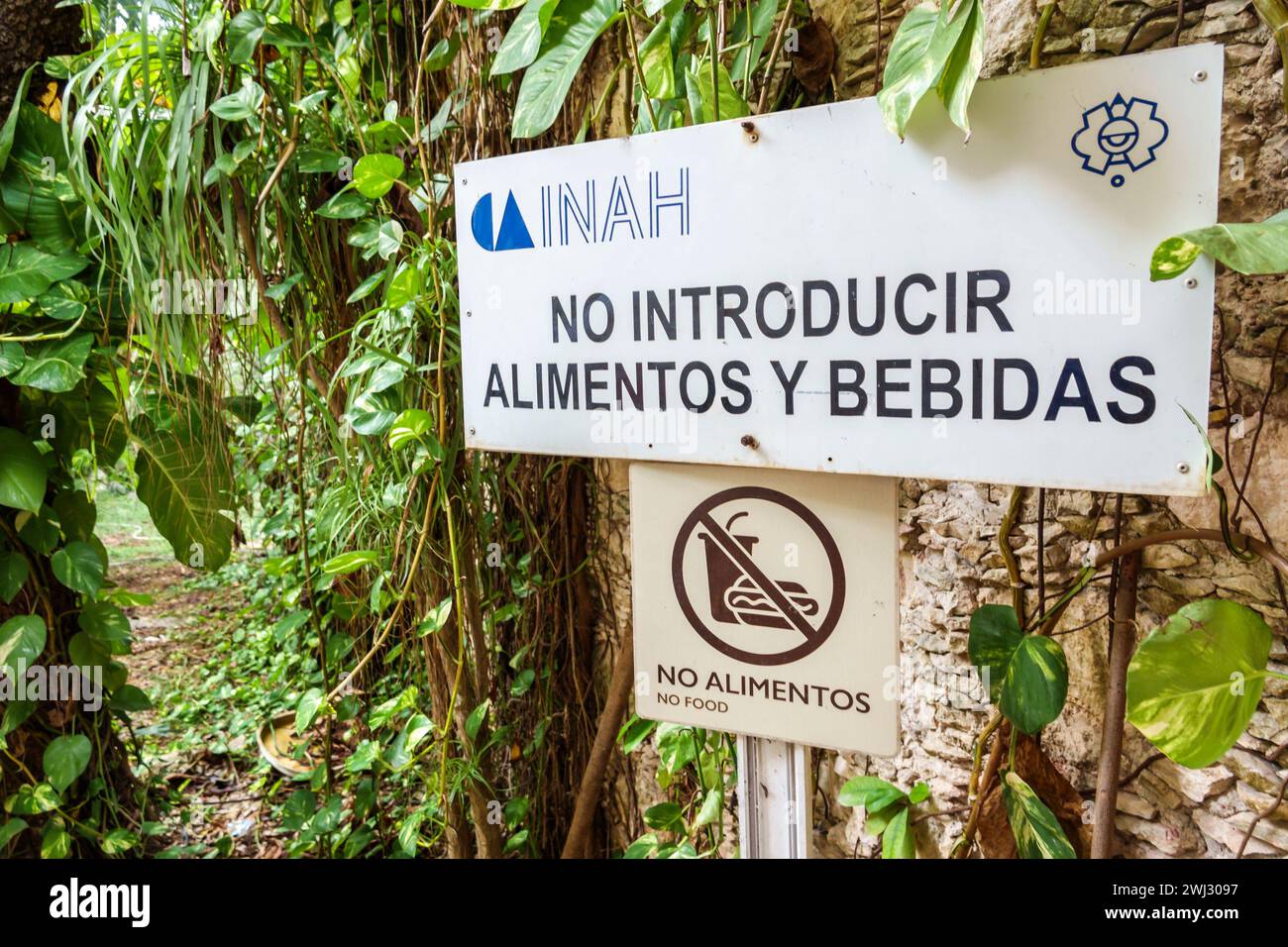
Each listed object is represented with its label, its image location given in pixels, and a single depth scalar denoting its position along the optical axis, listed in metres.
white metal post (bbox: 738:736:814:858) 0.82
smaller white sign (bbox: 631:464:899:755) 0.76
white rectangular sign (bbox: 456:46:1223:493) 0.62
